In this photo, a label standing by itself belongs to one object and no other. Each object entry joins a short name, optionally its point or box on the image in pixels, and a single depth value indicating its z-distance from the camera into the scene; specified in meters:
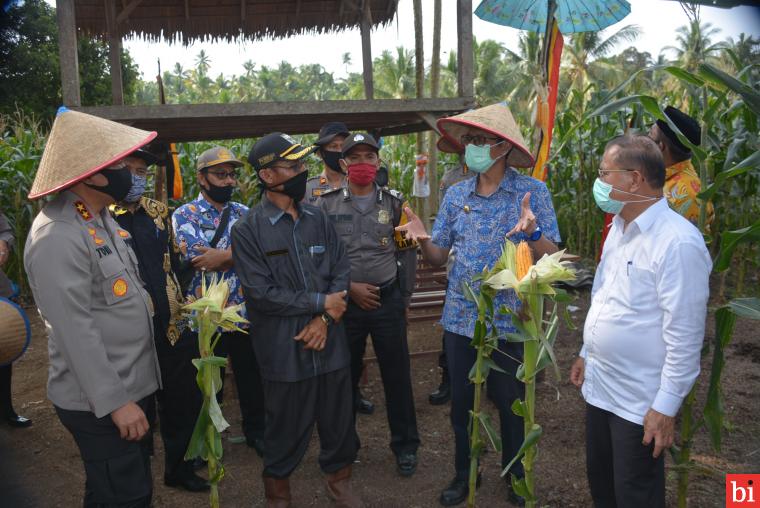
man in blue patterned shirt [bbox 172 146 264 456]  3.61
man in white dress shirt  2.11
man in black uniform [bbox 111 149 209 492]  3.15
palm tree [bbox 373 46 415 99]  29.77
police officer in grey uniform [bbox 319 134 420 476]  3.65
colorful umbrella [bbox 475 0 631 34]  4.21
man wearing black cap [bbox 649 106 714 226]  3.01
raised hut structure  4.46
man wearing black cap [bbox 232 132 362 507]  2.96
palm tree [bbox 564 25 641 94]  34.72
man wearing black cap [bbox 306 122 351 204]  4.05
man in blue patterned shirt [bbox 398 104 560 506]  3.11
